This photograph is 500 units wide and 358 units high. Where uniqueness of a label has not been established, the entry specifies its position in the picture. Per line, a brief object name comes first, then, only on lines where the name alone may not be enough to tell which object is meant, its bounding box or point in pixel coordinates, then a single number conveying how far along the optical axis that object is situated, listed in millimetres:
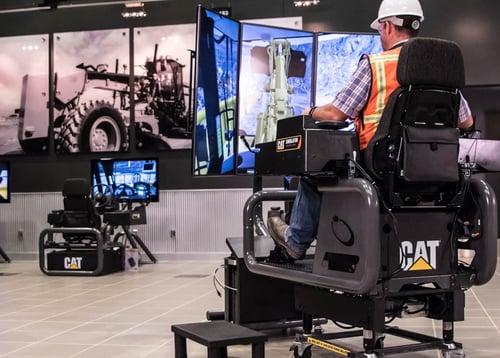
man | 2707
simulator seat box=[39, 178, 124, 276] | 7652
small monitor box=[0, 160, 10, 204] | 9055
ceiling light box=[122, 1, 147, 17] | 9023
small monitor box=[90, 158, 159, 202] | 8492
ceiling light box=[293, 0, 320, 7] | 8617
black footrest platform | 2617
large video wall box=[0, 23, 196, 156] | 9320
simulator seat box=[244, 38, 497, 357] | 2508
